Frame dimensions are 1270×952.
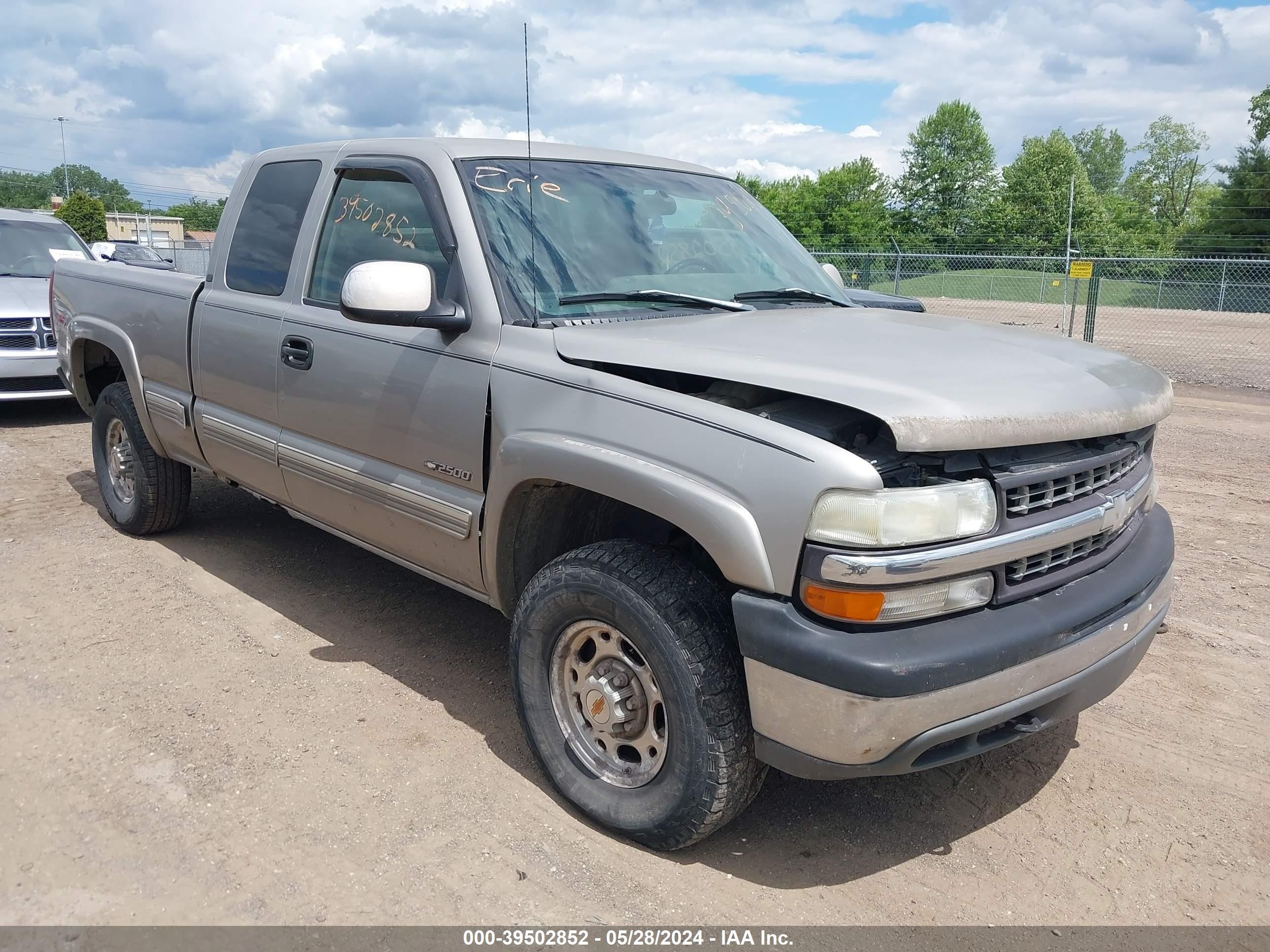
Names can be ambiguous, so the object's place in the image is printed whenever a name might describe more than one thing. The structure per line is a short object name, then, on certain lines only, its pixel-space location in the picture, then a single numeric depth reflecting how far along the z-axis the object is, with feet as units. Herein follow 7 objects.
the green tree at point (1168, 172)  264.11
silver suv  28.58
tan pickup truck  7.87
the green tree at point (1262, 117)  158.20
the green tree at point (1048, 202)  188.03
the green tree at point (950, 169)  232.73
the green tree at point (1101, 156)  317.42
